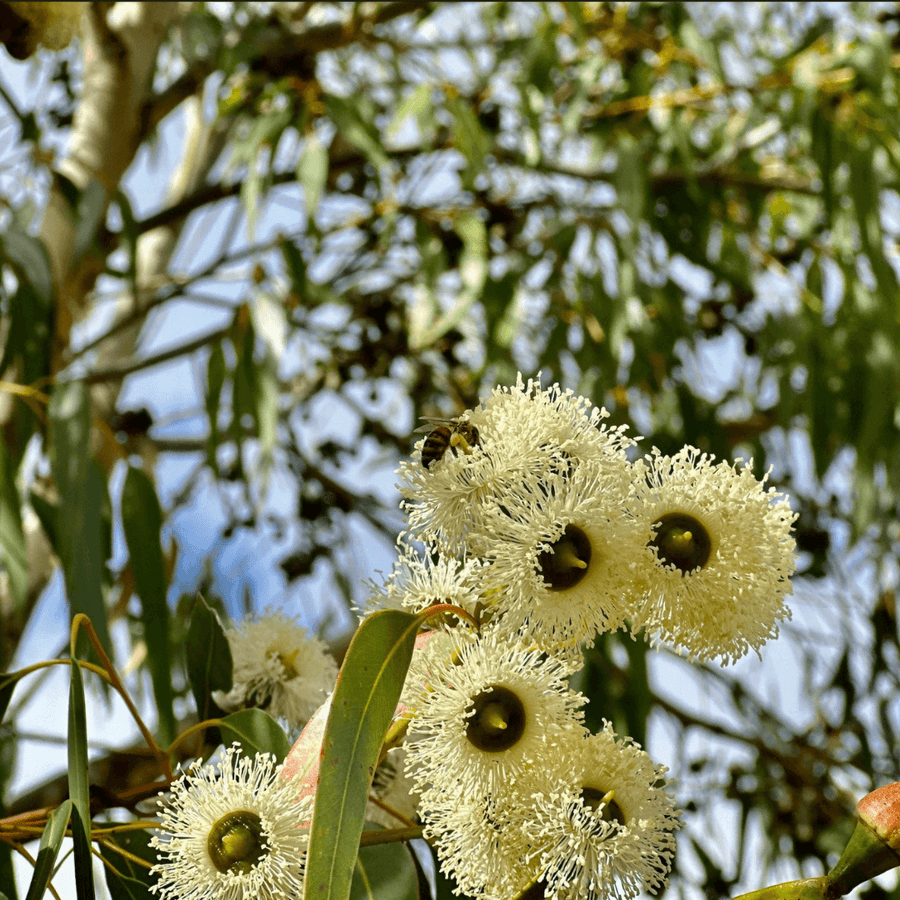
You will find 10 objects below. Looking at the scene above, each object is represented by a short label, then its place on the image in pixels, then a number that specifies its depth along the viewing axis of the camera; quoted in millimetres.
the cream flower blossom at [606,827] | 525
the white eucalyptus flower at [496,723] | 534
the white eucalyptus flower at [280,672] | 616
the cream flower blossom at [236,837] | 528
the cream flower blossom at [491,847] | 532
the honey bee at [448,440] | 554
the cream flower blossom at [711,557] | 541
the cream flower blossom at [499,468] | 545
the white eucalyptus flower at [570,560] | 537
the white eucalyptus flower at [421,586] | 567
